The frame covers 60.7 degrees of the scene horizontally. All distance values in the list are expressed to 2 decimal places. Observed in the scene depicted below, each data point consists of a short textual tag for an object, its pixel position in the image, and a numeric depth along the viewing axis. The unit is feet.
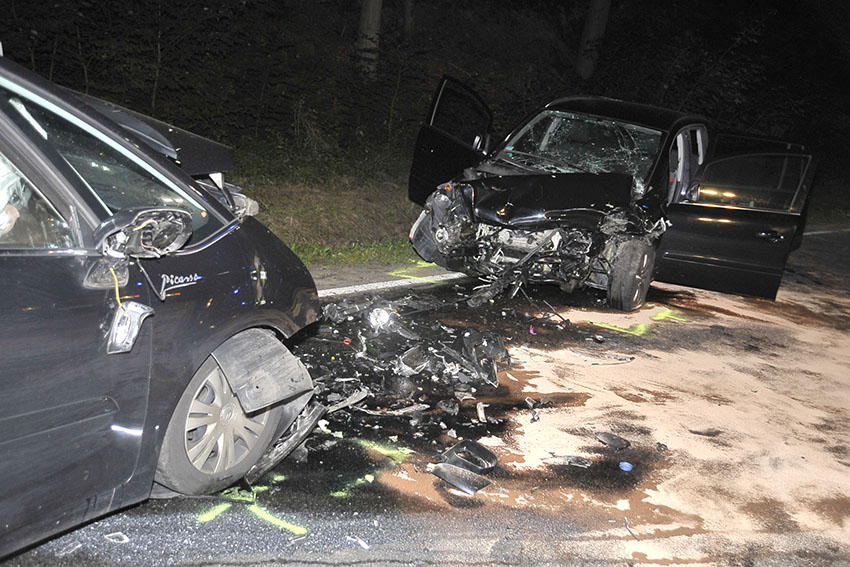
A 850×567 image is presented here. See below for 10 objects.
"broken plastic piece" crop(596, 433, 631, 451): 13.93
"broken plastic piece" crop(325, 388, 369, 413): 13.71
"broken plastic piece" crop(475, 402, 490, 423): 14.40
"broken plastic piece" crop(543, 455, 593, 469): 13.01
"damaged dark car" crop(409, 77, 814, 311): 21.86
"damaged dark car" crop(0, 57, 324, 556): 7.68
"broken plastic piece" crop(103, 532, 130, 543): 9.59
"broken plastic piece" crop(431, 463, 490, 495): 11.84
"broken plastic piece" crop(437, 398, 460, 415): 14.53
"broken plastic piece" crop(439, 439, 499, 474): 12.38
